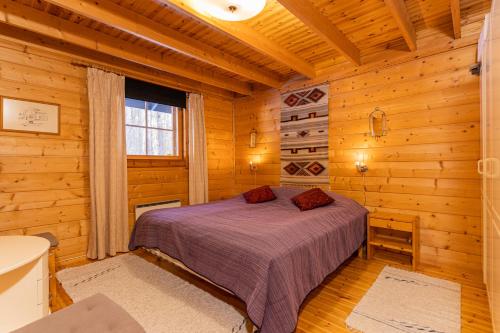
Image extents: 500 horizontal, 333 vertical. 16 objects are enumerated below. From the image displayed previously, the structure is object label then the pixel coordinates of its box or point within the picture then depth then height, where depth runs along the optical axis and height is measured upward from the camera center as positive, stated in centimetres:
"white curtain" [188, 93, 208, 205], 393 +21
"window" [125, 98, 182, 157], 354 +56
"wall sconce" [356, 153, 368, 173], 312 -3
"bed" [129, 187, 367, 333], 150 -64
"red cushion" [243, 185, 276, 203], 341 -43
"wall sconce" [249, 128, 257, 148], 437 +45
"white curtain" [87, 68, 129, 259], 296 +1
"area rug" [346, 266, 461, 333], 171 -113
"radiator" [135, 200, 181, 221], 337 -57
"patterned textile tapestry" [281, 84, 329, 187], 355 +40
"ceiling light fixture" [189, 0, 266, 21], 169 +110
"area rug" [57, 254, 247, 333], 178 -113
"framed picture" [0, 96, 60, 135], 251 +55
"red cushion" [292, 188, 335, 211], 287 -43
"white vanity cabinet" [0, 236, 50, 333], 146 -74
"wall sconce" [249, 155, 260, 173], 438 +2
